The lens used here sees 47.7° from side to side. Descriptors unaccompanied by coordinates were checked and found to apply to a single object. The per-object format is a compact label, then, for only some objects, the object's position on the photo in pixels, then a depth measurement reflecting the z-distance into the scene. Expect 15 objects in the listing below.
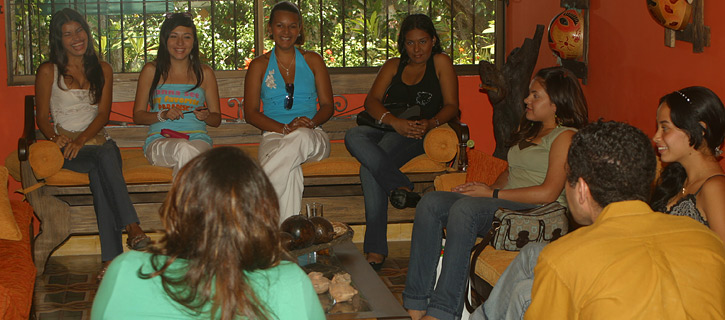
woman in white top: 4.26
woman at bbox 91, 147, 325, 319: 1.44
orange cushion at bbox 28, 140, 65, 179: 4.21
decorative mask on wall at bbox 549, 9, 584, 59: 4.45
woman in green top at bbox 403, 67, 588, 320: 3.21
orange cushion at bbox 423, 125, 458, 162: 4.41
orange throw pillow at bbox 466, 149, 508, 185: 3.91
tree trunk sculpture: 4.52
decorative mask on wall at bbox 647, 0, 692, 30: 3.29
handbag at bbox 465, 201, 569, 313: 3.06
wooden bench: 4.34
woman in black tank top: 4.34
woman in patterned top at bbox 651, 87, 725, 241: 2.61
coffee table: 2.64
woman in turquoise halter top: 4.42
